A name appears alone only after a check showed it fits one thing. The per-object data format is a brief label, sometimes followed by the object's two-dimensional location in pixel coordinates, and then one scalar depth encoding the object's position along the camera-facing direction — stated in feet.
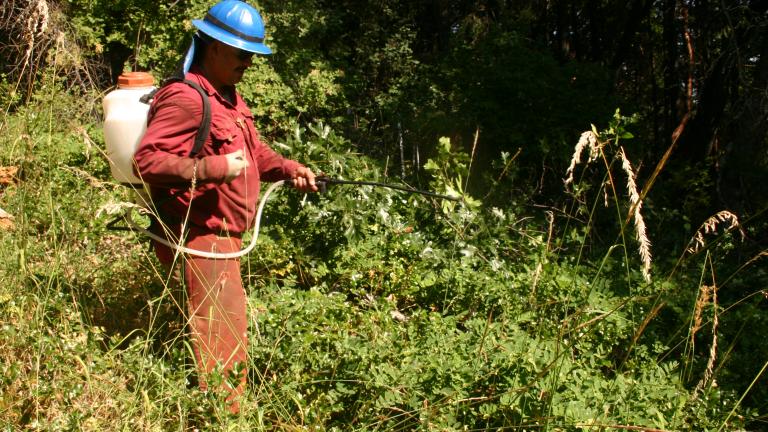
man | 9.57
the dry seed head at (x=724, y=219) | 8.09
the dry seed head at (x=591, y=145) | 8.00
